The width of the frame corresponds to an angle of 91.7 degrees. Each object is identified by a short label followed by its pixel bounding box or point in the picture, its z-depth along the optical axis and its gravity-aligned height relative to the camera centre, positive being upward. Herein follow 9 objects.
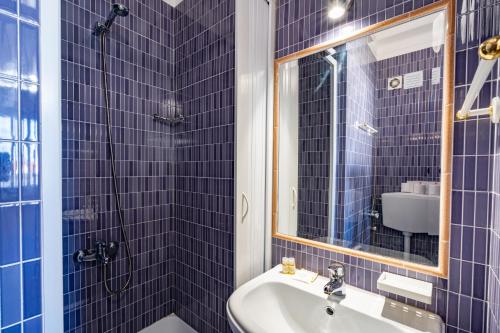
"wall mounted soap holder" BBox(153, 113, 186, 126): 1.66 +0.29
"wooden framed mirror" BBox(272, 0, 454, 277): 0.93 +0.10
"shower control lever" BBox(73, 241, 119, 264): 1.32 -0.52
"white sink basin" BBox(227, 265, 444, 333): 0.88 -0.59
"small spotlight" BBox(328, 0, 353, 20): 1.13 +0.74
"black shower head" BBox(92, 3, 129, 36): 1.25 +0.76
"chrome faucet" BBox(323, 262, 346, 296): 1.04 -0.51
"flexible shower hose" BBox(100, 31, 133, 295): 1.40 -0.06
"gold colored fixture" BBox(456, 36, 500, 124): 0.44 +0.19
